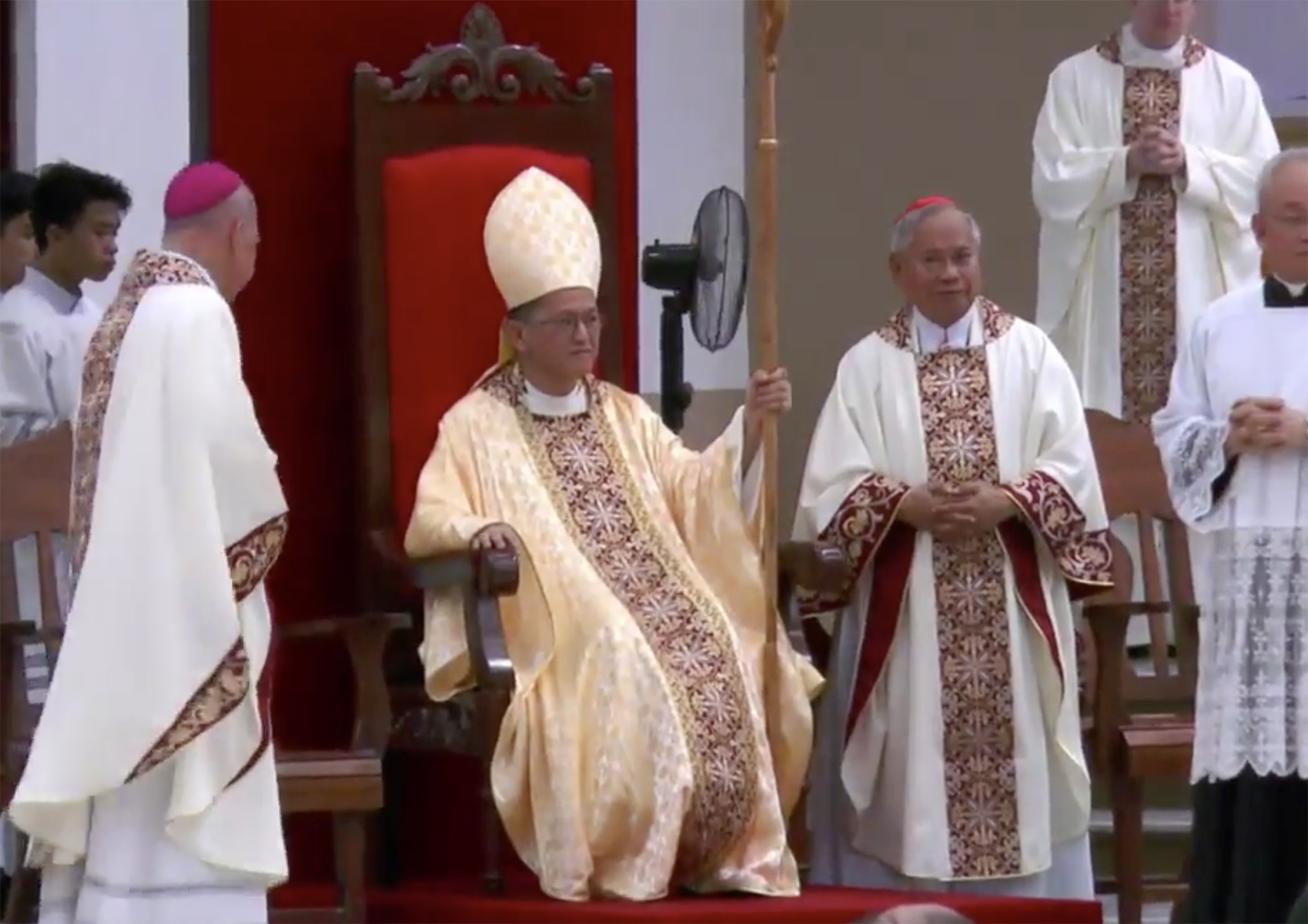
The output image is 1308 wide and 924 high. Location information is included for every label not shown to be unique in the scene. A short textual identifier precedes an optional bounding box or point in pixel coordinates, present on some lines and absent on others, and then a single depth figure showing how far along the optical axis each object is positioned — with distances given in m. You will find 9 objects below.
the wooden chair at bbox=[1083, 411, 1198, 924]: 14.41
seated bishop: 13.54
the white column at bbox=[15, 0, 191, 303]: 16.06
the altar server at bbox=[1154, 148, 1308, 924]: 13.08
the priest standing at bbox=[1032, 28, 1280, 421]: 17.89
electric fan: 14.66
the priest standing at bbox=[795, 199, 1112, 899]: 14.53
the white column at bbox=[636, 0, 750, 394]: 17.03
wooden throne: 15.20
